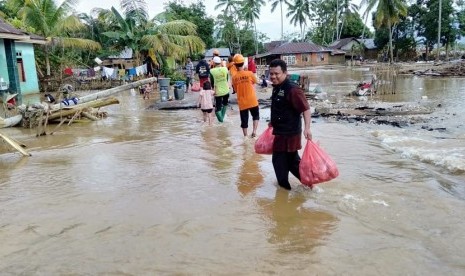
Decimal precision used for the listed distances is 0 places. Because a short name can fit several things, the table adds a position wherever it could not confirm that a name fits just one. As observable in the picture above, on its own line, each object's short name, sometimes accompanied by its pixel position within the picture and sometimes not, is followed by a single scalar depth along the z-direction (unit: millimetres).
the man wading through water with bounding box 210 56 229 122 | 9344
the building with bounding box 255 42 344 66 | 63625
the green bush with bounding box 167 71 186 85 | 23219
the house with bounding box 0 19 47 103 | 15745
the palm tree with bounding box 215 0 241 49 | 73062
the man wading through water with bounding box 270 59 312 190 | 4633
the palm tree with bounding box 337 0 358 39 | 68562
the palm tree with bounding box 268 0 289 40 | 73250
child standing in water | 10258
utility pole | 45344
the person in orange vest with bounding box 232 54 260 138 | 7809
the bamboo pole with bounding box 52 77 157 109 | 12848
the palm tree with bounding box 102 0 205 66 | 22528
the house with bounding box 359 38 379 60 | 65938
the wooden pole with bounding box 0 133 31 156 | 7084
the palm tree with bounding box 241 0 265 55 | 71875
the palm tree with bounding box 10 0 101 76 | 21969
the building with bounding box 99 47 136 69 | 41469
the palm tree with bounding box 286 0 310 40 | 72125
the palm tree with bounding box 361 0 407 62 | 44500
